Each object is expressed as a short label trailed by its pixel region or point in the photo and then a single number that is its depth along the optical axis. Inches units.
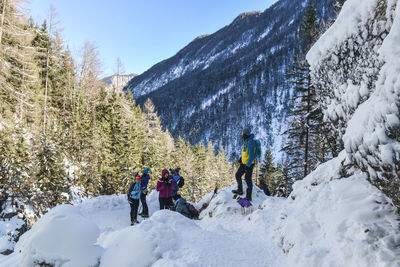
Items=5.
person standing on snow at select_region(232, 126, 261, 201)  274.2
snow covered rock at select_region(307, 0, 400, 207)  82.6
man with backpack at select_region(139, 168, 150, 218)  371.0
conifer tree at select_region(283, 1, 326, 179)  659.4
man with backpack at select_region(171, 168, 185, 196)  399.9
